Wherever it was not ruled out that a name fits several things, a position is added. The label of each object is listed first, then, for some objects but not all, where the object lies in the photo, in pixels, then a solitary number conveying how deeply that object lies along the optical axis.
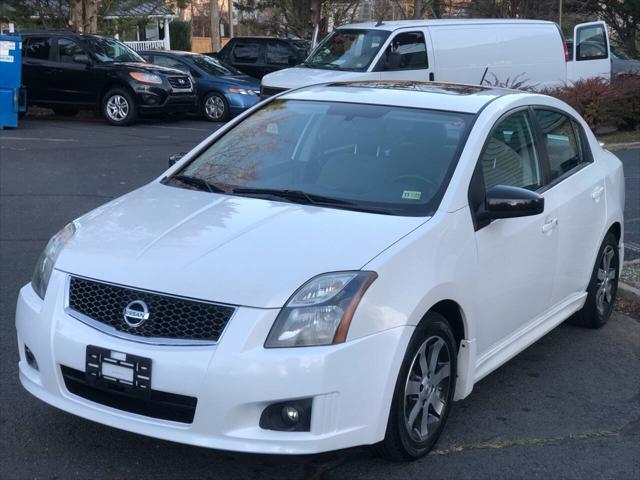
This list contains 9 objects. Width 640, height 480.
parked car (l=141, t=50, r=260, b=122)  19.44
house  23.77
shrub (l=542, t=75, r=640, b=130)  16.31
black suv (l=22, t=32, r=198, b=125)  18.11
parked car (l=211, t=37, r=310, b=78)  22.03
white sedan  3.76
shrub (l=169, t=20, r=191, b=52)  44.78
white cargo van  15.04
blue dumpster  16.03
